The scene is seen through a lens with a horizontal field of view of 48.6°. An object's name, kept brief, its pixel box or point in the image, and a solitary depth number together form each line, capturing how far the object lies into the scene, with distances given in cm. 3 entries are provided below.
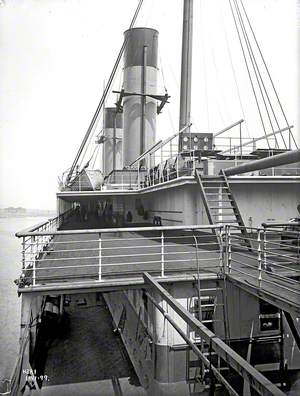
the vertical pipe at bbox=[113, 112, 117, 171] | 3473
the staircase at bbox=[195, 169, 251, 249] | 850
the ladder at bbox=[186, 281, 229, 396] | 542
